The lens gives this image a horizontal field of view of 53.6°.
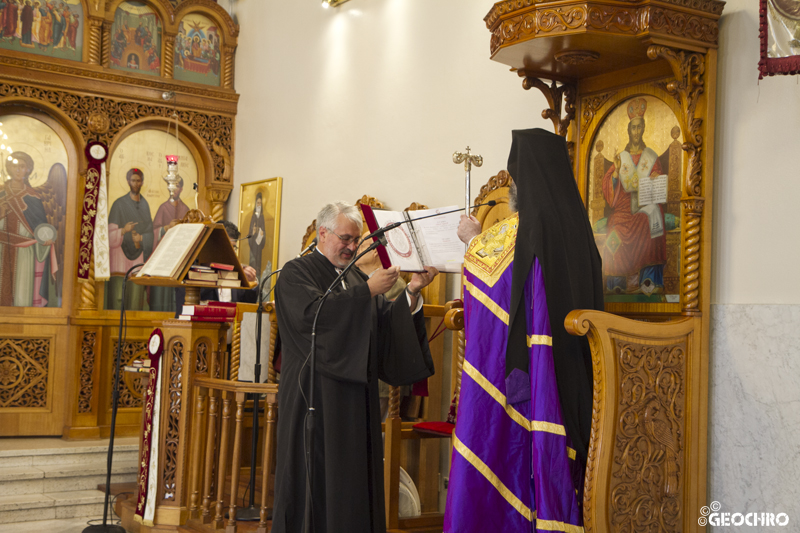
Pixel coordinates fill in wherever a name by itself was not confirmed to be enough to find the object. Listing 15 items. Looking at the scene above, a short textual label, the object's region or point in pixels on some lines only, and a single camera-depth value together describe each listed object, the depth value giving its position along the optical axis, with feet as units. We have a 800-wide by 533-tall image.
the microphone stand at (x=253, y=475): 16.35
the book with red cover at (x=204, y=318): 16.71
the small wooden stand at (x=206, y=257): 16.85
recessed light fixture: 23.16
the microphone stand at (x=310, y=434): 10.26
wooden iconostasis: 24.98
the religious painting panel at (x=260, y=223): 25.46
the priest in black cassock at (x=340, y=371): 11.91
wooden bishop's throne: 9.73
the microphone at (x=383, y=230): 10.31
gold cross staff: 14.08
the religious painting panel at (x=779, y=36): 9.79
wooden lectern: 16.32
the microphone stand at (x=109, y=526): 16.83
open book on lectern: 16.81
